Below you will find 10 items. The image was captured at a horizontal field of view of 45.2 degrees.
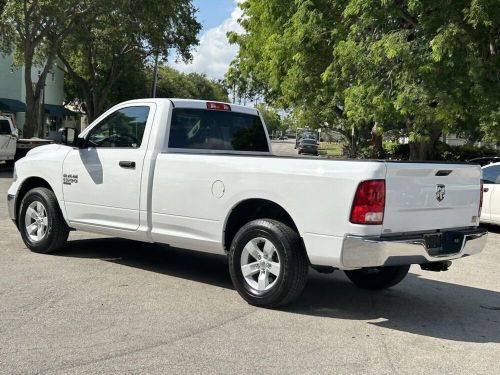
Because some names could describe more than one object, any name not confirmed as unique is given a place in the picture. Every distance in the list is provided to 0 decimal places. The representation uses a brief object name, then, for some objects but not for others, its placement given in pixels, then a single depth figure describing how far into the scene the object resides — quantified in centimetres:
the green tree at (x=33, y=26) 2398
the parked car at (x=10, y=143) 2080
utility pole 3783
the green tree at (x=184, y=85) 7131
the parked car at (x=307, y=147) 5333
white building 4062
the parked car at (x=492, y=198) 1160
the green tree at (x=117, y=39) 2695
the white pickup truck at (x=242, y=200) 518
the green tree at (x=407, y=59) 1341
